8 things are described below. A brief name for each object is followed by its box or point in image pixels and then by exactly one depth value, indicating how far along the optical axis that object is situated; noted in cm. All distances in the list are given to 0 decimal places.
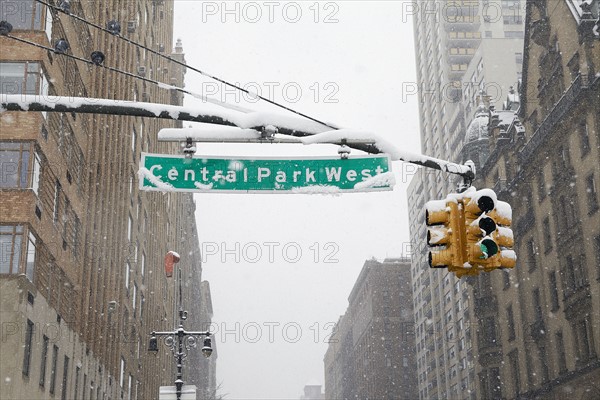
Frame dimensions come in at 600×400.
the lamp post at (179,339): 2538
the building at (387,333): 13425
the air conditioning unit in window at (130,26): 4734
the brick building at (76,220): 2576
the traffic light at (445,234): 866
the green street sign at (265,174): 892
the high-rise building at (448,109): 9325
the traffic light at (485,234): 859
